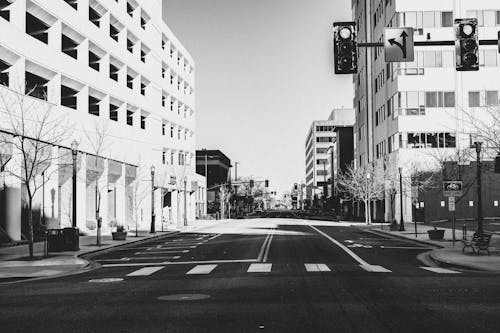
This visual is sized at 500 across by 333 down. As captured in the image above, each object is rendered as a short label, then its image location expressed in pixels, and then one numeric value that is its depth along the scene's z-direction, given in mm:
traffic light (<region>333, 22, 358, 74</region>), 13086
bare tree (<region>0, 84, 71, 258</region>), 32844
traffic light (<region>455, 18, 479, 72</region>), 13844
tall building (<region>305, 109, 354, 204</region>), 196625
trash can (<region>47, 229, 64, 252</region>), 27964
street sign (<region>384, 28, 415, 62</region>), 13836
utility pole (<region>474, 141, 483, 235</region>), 26750
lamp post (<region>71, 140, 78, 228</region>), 27328
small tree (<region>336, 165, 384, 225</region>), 65500
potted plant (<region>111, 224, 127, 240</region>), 37188
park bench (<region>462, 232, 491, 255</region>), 24250
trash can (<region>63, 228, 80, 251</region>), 28380
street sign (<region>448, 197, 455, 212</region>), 29766
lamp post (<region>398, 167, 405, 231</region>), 46438
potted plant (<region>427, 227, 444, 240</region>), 34781
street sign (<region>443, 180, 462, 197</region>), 28953
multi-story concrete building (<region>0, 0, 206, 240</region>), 35688
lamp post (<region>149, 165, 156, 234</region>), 46125
